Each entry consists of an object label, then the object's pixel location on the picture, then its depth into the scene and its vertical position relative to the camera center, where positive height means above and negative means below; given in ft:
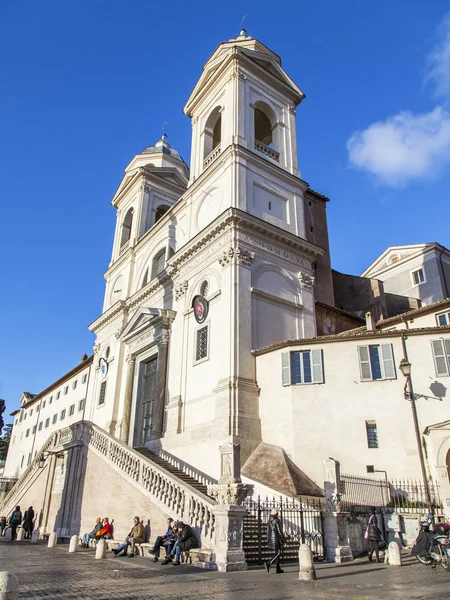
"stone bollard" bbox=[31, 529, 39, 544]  61.72 -1.42
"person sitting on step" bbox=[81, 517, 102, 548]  51.44 -0.99
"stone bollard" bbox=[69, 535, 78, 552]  46.88 -1.57
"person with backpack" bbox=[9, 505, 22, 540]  66.80 +0.45
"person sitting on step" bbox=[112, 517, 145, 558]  42.52 -1.00
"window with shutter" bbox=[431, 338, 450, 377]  52.42 +17.22
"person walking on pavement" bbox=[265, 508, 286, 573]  31.94 -0.65
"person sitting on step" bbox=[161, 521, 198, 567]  35.86 -1.13
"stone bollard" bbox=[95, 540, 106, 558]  41.63 -1.92
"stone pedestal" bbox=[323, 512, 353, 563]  38.24 -0.73
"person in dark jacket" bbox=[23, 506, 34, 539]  68.54 +0.34
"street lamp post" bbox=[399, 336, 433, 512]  47.70 +11.91
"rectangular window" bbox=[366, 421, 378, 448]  52.19 +9.29
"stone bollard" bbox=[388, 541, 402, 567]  35.58 -1.85
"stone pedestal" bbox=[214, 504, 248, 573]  33.17 -0.72
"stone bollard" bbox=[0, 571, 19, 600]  13.34 -1.58
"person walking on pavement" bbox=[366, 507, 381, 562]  37.50 -0.47
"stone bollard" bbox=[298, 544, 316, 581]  28.50 -2.16
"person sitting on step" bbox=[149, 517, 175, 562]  37.22 -1.11
